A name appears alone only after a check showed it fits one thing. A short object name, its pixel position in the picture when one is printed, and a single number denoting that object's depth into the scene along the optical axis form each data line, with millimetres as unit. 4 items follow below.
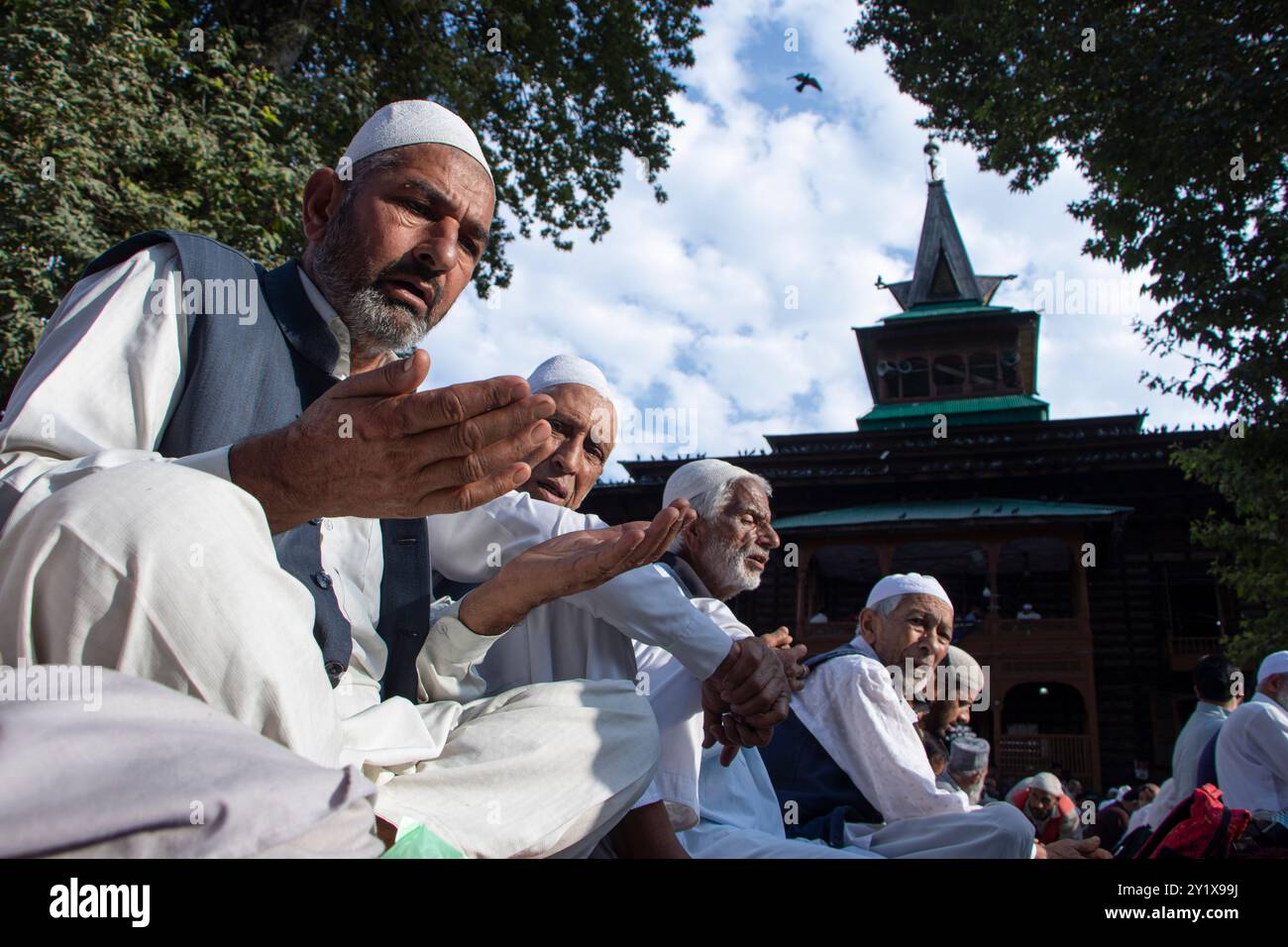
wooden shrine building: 18312
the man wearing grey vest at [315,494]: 1114
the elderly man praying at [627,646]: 2408
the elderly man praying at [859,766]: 2982
